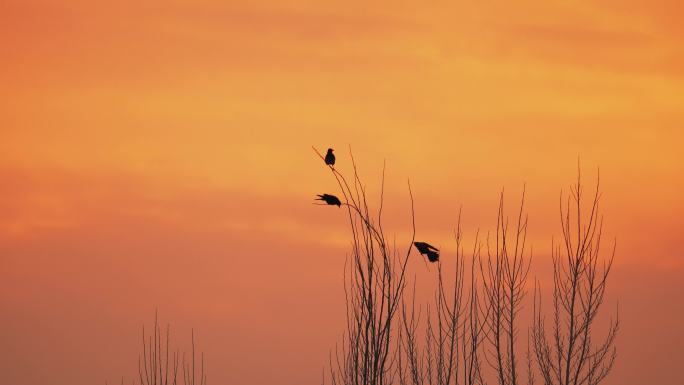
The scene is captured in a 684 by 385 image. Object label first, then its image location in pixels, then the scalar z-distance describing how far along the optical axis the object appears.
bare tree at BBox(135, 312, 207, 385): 26.94
